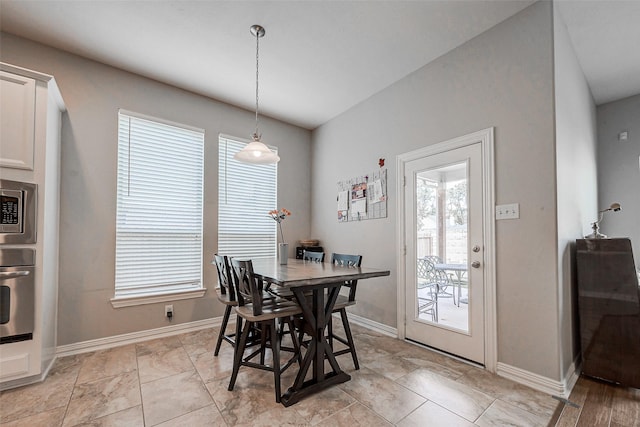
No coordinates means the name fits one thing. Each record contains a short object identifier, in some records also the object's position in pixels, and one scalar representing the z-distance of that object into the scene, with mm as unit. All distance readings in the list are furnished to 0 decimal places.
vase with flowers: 2893
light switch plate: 2320
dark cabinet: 2125
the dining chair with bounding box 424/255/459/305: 2793
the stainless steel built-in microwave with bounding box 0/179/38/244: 2102
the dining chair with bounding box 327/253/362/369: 2400
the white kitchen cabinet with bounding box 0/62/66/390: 2123
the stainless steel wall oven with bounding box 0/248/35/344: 2090
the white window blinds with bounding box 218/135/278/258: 3871
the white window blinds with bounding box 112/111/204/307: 3178
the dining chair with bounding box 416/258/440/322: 2930
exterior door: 2584
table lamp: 2496
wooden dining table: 1976
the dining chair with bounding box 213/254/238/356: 2459
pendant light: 2666
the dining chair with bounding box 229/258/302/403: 2021
